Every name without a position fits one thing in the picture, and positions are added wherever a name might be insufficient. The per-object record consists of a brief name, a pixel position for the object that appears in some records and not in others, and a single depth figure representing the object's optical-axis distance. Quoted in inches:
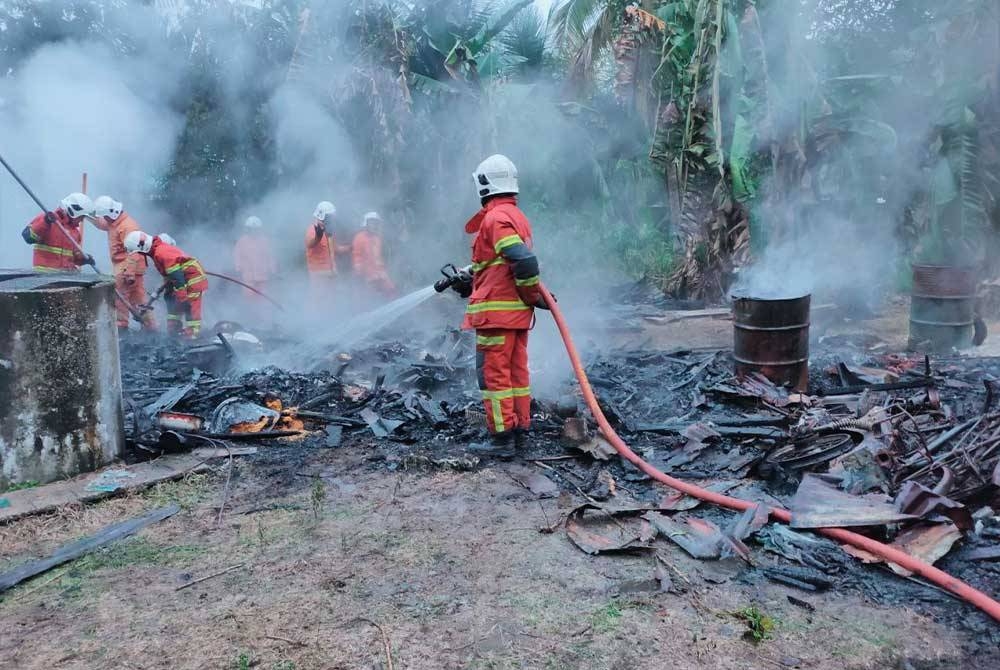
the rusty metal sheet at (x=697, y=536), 135.8
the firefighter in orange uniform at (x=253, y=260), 453.4
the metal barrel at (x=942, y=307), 302.4
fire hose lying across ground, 113.5
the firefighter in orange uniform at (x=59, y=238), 334.0
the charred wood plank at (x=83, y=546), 133.0
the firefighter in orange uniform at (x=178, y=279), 323.6
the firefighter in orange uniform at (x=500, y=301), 188.9
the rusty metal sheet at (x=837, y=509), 137.9
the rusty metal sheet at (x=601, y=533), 137.9
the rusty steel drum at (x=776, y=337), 231.3
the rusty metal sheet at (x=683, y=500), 157.4
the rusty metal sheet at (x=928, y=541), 128.4
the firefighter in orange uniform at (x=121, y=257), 357.0
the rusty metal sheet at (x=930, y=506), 135.3
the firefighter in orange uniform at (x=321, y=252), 422.6
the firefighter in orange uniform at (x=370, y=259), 444.1
